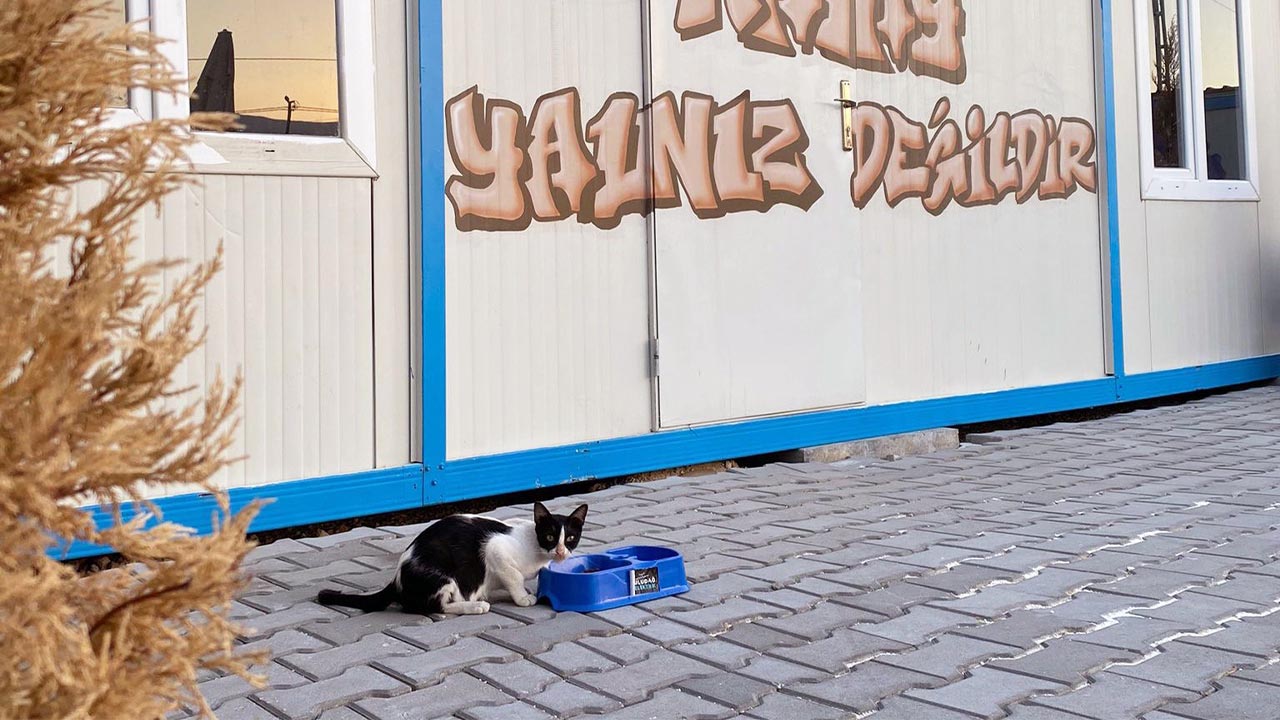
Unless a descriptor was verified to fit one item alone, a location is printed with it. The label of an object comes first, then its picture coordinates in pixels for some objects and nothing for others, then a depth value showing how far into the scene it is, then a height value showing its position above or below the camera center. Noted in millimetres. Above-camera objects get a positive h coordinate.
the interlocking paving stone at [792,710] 2701 -719
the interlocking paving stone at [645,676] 2908 -698
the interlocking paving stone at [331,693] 2824 -698
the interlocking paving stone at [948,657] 2996 -687
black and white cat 3584 -497
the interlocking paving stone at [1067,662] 2930 -692
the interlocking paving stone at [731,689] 2809 -707
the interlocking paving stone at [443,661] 3033 -677
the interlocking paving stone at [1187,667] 2871 -696
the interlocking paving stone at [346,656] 3107 -672
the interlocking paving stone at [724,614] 3463 -650
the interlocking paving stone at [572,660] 3088 -684
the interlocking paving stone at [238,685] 2906 -691
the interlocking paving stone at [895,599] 3580 -640
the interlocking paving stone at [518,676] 2938 -693
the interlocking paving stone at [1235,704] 2629 -717
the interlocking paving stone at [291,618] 3493 -638
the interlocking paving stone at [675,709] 2729 -718
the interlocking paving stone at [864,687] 2791 -706
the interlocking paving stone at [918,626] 3293 -664
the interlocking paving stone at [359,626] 3412 -648
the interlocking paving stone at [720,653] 3109 -684
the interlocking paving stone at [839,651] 3082 -682
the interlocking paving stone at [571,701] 2785 -711
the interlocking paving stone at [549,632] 3295 -661
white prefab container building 4684 +790
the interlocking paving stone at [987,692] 2730 -709
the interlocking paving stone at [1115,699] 2670 -713
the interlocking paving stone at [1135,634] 3166 -674
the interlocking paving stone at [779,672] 2957 -696
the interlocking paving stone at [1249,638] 3094 -678
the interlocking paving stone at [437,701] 2770 -706
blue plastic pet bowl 3630 -563
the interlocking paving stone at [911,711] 2670 -719
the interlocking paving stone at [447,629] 3344 -653
